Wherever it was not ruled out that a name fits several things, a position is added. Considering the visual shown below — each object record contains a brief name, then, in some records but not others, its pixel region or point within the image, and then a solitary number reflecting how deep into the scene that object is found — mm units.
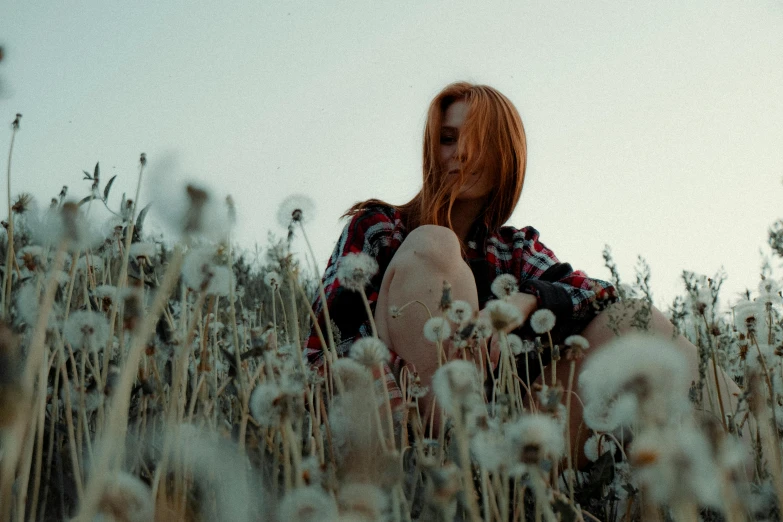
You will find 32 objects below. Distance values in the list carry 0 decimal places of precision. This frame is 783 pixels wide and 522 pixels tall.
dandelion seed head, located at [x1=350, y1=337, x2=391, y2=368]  1255
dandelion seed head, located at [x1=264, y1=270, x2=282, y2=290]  2357
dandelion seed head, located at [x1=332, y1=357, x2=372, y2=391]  1229
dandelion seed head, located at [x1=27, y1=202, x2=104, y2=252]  718
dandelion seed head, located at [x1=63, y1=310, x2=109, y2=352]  1428
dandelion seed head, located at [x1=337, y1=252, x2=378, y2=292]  1665
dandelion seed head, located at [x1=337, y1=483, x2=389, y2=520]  788
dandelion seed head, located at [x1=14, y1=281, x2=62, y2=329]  1314
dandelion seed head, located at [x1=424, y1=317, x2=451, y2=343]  1506
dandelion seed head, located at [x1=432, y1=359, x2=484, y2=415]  866
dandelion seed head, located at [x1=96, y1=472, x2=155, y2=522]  711
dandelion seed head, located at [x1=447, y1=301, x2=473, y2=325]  1756
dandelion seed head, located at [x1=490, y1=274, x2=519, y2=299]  2057
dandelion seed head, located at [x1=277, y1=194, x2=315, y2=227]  1737
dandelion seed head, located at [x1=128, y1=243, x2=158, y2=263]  1678
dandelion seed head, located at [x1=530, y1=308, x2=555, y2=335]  1997
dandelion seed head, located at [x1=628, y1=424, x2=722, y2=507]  604
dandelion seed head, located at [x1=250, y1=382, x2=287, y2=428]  1098
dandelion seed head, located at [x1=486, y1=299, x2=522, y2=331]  1140
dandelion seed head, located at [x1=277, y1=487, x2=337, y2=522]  855
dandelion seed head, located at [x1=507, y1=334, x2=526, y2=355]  2006
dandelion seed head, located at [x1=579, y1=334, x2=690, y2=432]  631
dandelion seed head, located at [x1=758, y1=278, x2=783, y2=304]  2094
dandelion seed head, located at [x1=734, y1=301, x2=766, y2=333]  2102
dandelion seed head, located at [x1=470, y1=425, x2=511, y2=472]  1017
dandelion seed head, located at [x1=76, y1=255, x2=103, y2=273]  1814
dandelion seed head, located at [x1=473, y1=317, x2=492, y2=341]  1503
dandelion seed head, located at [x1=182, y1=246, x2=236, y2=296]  1099
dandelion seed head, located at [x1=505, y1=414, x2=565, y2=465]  837
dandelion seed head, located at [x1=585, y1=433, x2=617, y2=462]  1755
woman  2355
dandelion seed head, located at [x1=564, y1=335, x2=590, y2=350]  1524
